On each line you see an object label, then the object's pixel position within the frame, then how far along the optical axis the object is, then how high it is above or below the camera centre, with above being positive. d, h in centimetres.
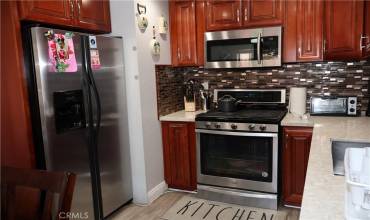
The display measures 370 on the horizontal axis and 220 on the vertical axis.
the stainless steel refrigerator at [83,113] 202 -27
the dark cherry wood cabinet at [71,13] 199 +51
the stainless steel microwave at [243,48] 288 +25
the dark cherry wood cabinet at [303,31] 272 +37
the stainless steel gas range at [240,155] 270 -80
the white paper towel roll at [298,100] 287 -29
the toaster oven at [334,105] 280 -35
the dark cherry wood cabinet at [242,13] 288 +60
